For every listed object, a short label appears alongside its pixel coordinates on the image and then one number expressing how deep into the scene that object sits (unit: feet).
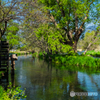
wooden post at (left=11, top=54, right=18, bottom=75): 50.55
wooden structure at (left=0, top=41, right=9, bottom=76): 48.34
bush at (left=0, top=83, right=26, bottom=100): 18.75
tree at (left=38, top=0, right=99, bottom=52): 80.02
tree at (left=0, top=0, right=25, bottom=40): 34.64
